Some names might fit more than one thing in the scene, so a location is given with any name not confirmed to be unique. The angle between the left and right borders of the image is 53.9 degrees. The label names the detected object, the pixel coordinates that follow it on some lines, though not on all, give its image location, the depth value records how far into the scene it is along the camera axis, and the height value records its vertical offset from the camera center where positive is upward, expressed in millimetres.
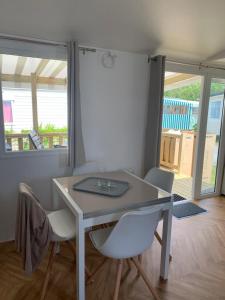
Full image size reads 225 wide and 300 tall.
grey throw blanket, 1398 -741
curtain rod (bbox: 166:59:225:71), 2897 +751
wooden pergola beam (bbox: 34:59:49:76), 2361 +530
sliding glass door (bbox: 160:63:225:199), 3225 -334
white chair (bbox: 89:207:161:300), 1265 -718
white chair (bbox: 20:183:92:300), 1581 -839
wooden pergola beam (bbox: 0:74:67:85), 2224 +389
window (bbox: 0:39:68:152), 2247 +204
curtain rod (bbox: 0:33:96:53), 2084 +738
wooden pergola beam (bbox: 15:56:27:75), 2257 +523
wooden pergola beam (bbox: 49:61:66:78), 2441 +522
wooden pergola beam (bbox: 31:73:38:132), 2367 +182
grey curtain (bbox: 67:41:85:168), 2240 +52
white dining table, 1411 -592
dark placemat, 1704 -565
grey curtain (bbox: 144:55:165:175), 2684 +70
